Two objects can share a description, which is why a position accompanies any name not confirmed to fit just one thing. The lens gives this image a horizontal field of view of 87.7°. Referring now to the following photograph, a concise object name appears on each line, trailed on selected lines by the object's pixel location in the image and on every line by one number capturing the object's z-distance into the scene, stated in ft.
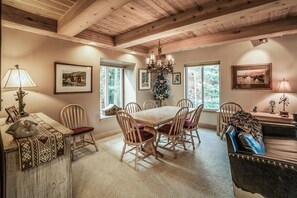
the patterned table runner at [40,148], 4.51
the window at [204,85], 15.57
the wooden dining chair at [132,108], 13.24
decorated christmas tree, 16.67
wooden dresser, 4.33
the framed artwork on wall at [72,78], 10.32
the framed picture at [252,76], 12.74
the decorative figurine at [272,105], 12.35
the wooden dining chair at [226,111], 12.56
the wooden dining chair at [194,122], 10.68
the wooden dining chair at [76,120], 9.67
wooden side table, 10.55
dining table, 8.52
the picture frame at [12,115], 7.02
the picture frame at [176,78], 17.51
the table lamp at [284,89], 11.18
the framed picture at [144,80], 16.38
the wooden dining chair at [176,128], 9.21
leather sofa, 4.92
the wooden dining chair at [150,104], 15.79
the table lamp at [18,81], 7.47
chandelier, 10.33
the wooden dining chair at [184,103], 15.44
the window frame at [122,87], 16.60
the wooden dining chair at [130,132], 8.09
